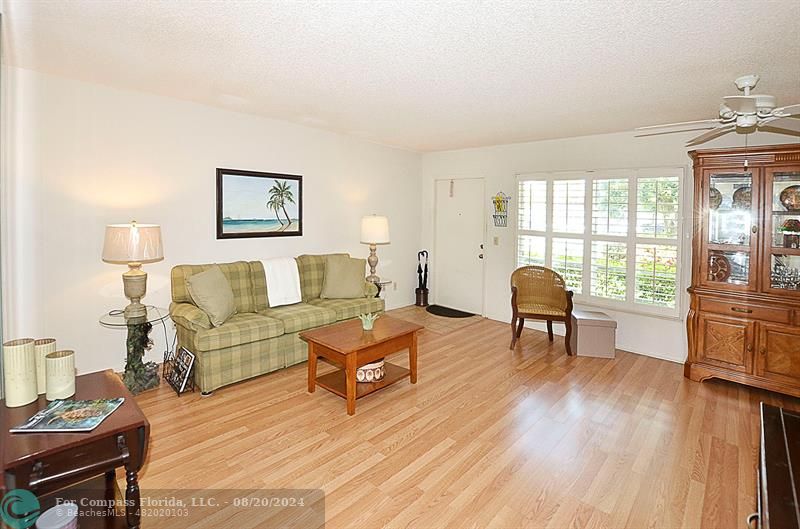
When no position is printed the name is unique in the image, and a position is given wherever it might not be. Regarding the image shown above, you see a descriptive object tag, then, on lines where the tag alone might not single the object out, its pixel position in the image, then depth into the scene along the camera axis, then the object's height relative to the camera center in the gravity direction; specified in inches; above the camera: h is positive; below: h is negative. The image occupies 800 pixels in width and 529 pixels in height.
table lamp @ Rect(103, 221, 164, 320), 126.8 +2.2
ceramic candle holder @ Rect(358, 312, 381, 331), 141.1 -21.1
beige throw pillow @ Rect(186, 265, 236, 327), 141.8 -12.3
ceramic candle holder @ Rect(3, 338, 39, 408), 68.8 -18.9
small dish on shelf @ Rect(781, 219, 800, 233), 139.1 +11.4
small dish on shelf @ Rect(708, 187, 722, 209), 150.9 +22.0
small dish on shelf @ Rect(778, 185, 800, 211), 137.8 +20.4
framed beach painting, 173.0 +23.7
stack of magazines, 64.3 -25.3
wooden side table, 58.6 -28.8
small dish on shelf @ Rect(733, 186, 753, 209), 145.0 +21.6
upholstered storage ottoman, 177.9 -32.6
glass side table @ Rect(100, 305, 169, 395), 135.9 -30.3
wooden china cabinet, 137.7 -3.1
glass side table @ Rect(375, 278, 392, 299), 215.1 -12.1
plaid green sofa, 136.5 -23.4
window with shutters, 179.3 +12.2
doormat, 246.2 -31.8
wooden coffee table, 125.3 -28.3
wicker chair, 182.5 -17.2
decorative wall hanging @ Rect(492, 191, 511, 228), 229.8 +27.8
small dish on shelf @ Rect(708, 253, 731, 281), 151.7 -2.8
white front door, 246.1 +8.7
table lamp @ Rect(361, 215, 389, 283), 214.4 +14.1
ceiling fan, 95.6 +35.8
